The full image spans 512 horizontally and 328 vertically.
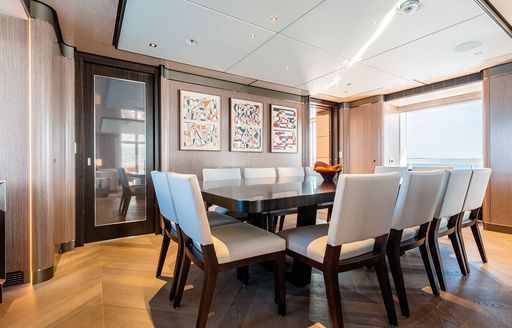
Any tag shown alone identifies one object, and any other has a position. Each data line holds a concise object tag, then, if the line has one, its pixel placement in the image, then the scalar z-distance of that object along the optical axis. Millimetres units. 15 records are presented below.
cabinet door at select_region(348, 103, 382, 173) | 5238
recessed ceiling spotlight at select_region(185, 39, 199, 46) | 2713
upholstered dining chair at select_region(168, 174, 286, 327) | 1411
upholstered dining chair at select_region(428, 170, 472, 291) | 2012
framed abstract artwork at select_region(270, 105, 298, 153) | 4734
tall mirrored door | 3160
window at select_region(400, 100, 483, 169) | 4551
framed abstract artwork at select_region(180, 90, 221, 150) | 3727
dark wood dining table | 1402
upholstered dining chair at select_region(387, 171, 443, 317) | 1668
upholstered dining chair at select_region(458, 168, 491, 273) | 2271
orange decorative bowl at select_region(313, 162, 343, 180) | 2639
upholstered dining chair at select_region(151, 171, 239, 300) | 1816
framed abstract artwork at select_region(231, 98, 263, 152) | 4246
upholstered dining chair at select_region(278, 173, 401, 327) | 1365
